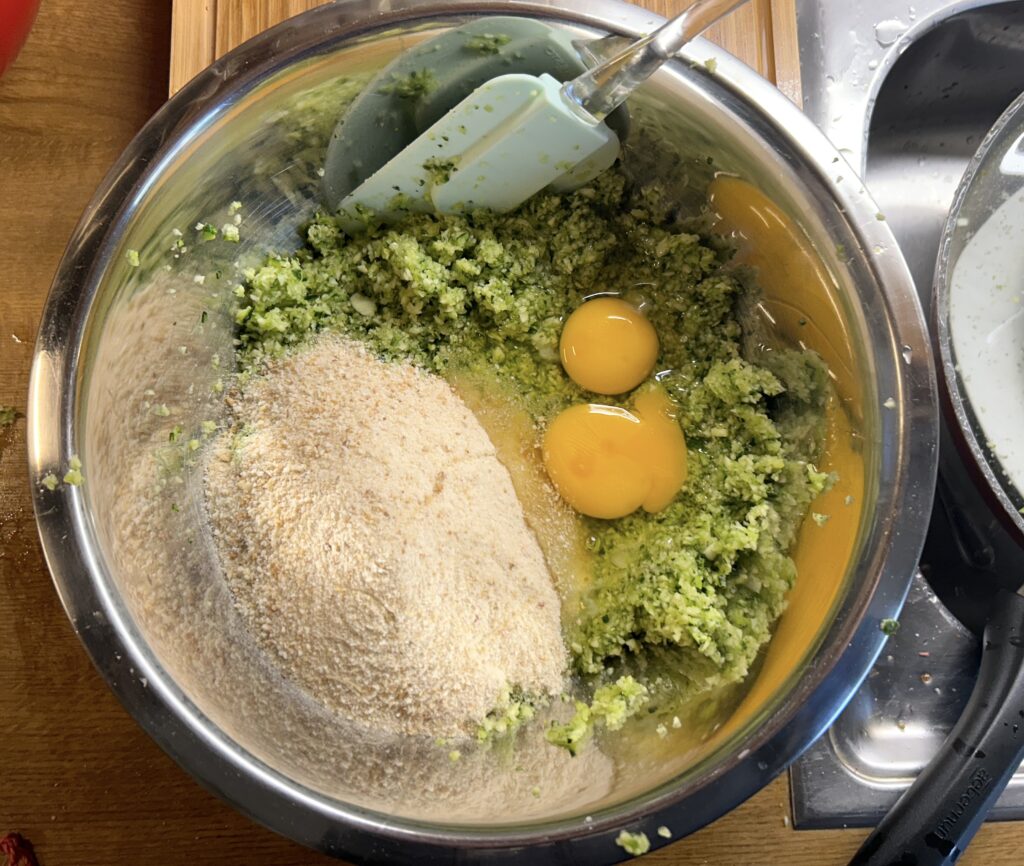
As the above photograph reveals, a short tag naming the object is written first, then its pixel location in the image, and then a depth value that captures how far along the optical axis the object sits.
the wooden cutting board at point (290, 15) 0.42
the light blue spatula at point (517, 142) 0.36
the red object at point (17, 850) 0.42
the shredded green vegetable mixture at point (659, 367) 0.40
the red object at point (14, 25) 0.41
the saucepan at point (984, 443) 0.40
